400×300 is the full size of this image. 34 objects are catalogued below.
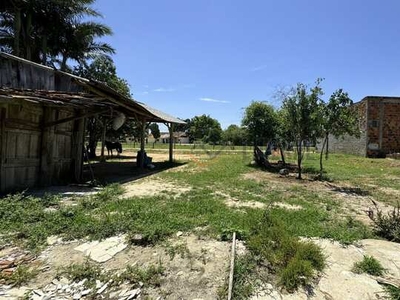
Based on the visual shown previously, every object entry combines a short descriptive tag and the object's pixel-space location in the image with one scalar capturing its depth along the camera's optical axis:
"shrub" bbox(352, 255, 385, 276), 3.40
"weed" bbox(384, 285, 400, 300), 2.85
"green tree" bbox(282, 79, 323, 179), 10.14
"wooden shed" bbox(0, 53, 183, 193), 6.82
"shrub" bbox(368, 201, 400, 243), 4.52
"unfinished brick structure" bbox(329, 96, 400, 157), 21.72
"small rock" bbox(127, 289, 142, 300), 2.89
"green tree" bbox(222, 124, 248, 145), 52.78
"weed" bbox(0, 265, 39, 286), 3.06
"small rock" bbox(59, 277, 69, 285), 3.10
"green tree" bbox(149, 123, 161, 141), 64.61
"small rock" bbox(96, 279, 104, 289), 3.05
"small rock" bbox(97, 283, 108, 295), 2.96
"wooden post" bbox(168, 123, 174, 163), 17.44
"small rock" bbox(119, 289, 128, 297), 2.91
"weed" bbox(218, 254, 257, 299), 2.95
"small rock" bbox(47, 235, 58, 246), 4.04
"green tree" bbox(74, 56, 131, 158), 17.84
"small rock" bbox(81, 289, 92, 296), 2.91
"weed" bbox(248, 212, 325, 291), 3.21
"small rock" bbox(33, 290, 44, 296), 2.88
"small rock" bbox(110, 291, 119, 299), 2.89
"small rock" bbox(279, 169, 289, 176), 12.10
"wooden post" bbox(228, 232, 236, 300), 2.88
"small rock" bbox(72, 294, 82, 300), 2.85
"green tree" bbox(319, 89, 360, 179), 9.82
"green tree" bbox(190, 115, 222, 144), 60.82
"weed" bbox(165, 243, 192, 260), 3.73
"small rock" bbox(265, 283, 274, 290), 3.10
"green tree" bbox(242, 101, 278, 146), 15.01
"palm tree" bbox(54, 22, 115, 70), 15.84
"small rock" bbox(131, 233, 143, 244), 4.11
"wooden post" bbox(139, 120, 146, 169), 13.66
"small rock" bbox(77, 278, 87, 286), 3.07
